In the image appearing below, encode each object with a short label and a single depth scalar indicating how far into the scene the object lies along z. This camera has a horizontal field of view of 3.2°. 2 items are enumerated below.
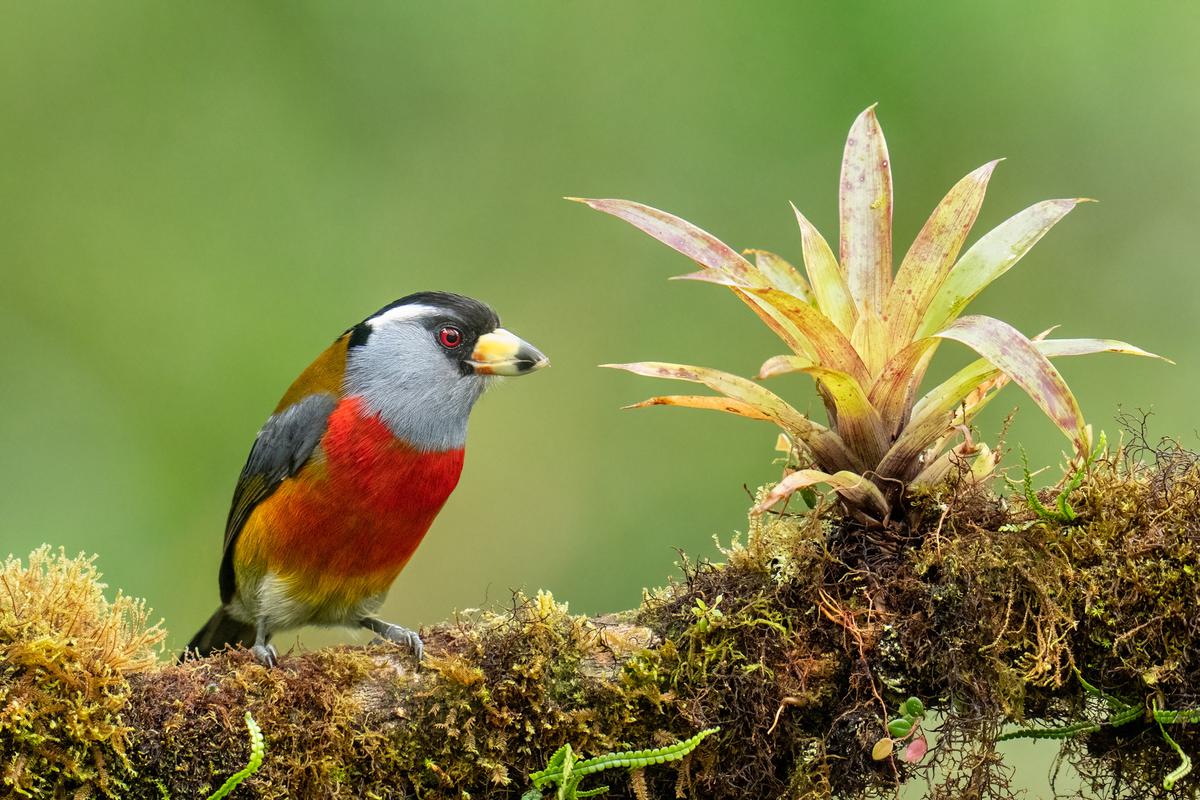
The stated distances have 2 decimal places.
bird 6.35
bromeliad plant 6.24
